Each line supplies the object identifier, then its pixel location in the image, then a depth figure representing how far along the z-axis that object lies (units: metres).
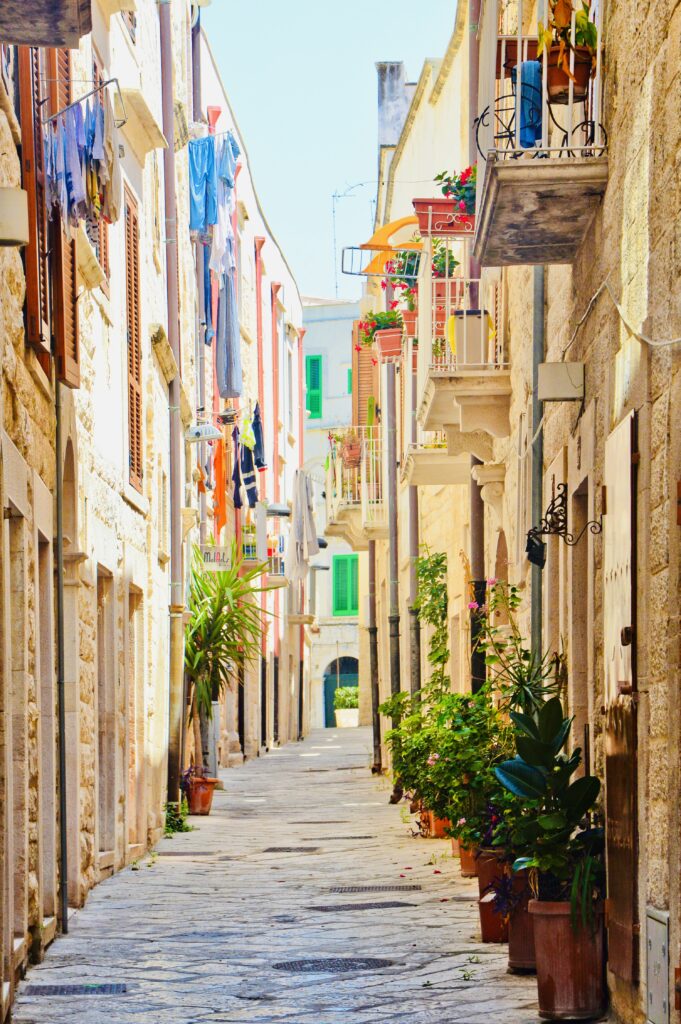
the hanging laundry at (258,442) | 29.38
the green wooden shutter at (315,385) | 54.38
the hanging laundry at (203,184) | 23.20
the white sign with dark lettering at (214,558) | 24.88
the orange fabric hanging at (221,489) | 27.86
